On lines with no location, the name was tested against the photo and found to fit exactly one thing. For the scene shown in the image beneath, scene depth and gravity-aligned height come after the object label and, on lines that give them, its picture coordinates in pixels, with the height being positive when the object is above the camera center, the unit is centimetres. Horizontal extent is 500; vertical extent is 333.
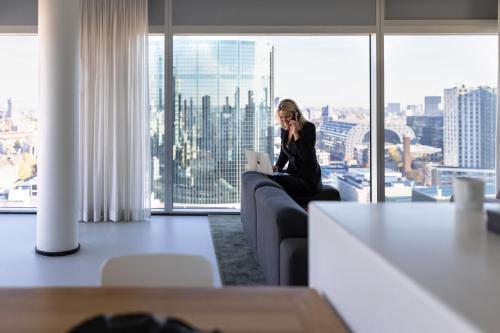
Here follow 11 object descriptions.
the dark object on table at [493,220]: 100 -14
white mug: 124 -10
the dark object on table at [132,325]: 70 -28
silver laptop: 479 -3
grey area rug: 318 -84
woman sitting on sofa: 450 +7
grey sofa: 221 -45
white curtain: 511 +66
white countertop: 60 -18
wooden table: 89 -34
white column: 365 +33
